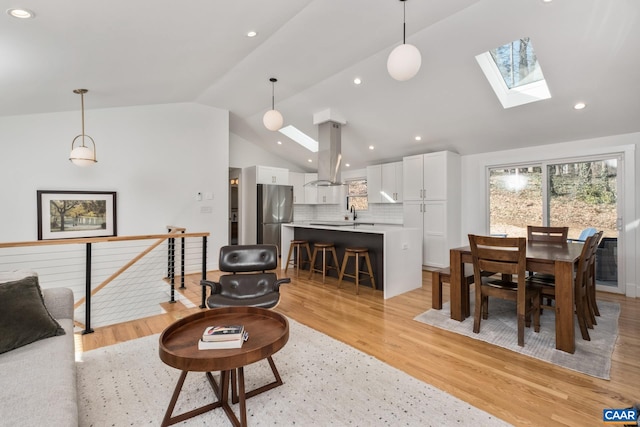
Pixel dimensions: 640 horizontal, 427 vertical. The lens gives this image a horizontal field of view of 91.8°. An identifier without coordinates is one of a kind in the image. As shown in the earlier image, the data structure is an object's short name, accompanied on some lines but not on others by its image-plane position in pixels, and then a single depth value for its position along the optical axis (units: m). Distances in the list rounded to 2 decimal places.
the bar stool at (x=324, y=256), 4.89
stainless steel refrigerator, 6.96
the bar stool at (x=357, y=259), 4.32
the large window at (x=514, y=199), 5.09
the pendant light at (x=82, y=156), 3.96
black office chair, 2.93
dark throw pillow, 1.78
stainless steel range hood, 5.43
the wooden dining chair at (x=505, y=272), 2.70
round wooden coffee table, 1.54
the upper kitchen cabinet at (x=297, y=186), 7.98
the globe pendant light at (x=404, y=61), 2.40
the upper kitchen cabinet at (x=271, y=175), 7.04
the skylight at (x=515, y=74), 3.79
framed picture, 4.50
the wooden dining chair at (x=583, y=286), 2.76
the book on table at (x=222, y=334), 1.68
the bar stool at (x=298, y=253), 5.45
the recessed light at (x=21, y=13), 2.05
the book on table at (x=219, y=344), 1.66
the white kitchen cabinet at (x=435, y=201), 5.54
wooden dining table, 2.54
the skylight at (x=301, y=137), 6.78
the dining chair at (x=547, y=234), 3.93
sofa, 1.24
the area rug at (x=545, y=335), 2.39
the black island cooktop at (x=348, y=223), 7.31
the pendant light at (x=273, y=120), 4.07
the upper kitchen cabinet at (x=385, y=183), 6.50
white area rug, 1.79
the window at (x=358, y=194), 7.57
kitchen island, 4.11
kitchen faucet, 7.74
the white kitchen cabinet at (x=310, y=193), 8.20
